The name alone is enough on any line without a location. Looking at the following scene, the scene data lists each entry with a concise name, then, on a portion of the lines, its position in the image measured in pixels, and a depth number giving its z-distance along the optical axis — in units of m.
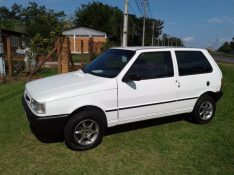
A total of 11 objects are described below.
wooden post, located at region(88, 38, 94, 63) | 15.66
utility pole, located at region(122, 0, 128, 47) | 16.12
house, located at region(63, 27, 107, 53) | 54.76
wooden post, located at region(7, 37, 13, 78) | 11.70
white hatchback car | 5.15
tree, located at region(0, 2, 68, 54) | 24.72
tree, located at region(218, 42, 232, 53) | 116.69
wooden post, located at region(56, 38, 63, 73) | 12.73
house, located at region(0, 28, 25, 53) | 34.66
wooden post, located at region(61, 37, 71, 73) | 12.86
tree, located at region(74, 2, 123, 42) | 64.90
